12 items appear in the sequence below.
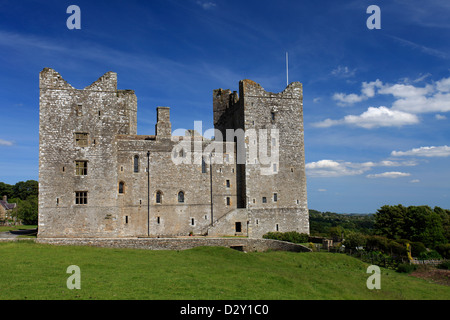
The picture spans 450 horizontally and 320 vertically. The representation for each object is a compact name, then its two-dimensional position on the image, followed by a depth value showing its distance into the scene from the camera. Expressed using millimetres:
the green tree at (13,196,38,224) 67438
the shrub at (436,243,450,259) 38397
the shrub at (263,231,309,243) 36375
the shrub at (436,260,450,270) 31277
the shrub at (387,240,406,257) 34375
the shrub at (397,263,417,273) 29234
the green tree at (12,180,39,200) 106125
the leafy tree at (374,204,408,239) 50103
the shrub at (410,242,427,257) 37062
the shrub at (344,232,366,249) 35406
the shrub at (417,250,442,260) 34531
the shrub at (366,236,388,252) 35656
